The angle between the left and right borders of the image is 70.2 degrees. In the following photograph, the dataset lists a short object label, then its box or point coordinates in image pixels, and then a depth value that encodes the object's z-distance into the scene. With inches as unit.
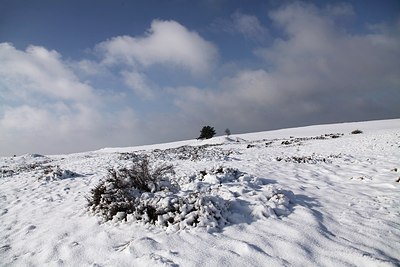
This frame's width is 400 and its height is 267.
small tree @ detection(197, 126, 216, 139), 2075.5
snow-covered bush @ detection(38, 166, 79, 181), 482.3
